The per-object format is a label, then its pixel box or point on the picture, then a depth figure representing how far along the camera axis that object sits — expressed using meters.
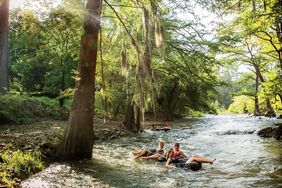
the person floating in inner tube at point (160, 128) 24.87
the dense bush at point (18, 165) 8.36
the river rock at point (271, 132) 18.28
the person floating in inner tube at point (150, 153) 13.27
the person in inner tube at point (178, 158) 11.60
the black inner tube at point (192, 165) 11.01
